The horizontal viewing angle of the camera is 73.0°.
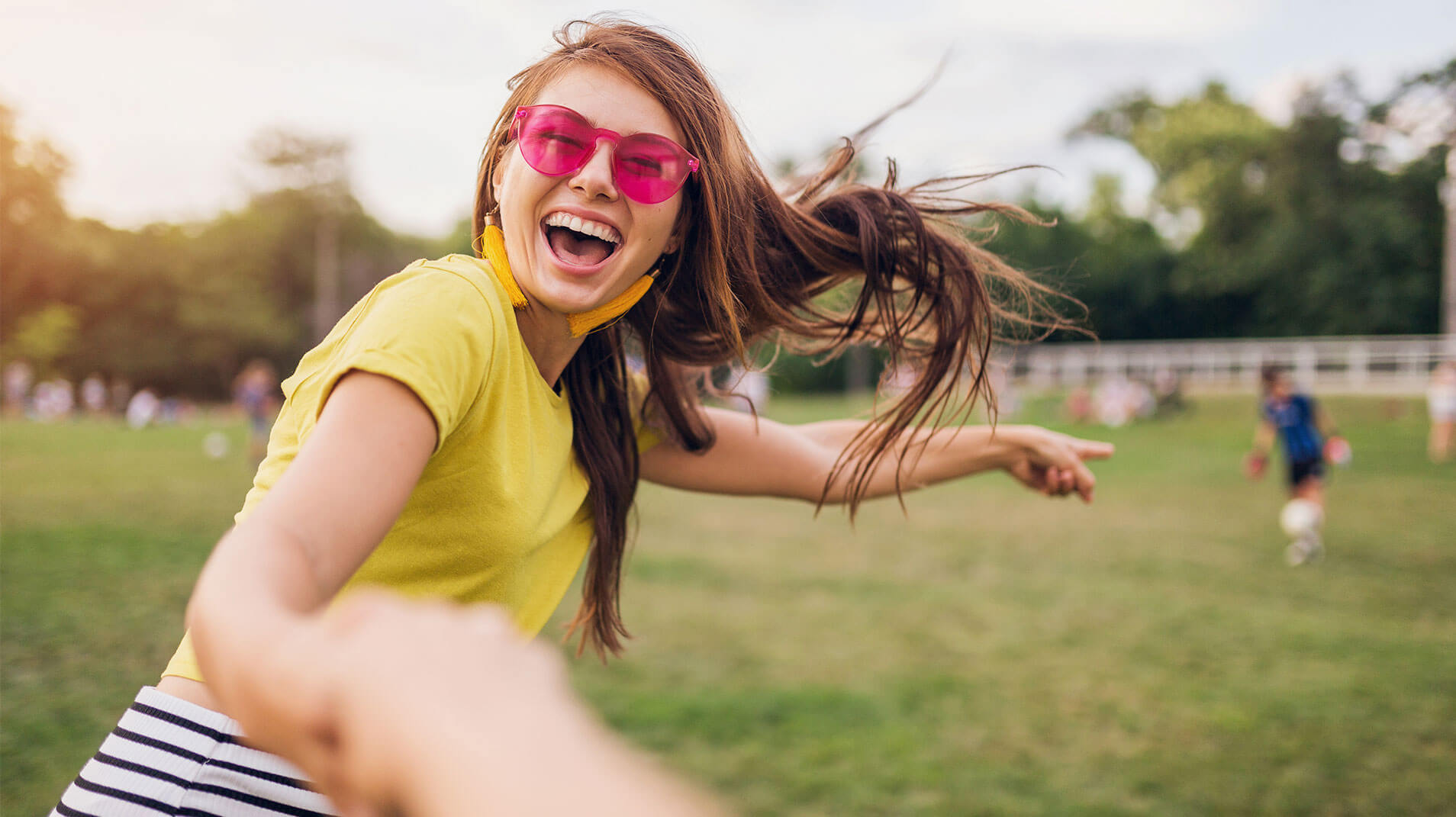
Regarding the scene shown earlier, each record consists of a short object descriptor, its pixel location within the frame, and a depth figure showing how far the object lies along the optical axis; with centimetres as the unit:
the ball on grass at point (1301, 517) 989
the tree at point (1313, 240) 3966
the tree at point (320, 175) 5766
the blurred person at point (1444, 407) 1839
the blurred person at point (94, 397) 4247
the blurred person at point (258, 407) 1830
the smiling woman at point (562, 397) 107
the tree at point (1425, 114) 3803
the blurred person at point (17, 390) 3553
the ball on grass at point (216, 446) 2014
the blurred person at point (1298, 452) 998
